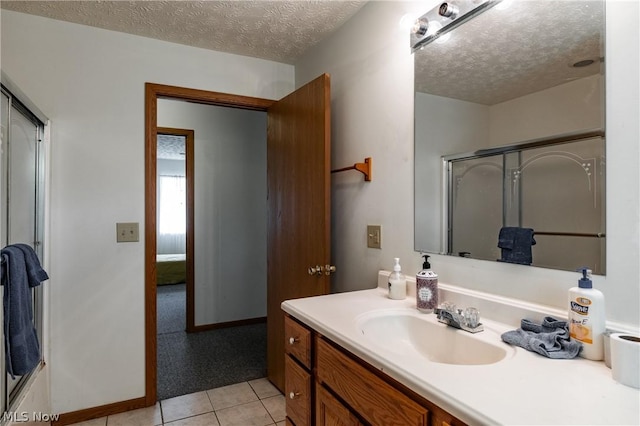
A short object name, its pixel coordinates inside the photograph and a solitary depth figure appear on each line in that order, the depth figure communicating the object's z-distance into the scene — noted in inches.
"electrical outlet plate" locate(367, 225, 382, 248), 69.8
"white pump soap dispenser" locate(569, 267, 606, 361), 34.0
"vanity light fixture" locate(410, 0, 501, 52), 51.0
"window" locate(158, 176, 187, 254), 302.0
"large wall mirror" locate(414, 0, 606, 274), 38.3
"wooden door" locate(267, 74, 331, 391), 75.9
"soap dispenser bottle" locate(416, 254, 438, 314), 50.8
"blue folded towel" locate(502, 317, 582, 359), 34.7
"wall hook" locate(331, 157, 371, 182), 71.8
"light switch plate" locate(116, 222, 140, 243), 85.0
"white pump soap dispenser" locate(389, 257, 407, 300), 57.7
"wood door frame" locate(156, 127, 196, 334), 138.1
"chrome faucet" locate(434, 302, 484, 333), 43.4
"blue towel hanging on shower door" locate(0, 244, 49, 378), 50.6
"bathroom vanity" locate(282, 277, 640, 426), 26.5
